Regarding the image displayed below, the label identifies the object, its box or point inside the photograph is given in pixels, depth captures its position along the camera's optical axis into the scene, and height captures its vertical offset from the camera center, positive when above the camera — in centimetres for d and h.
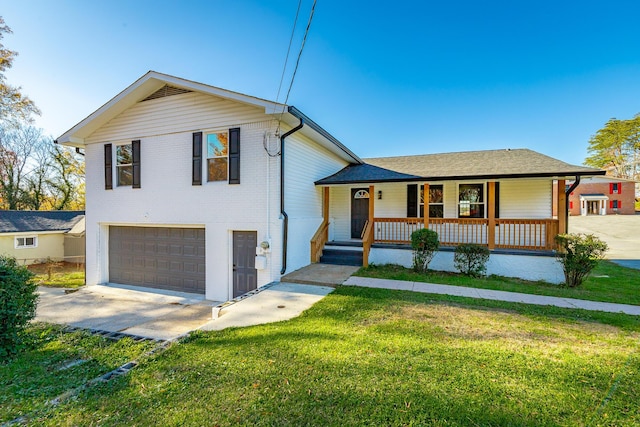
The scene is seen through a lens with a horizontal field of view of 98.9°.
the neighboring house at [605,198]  3591 +172
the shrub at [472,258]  802 -141
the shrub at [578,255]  699 -117
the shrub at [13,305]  386 -137
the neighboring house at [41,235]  1802 -170
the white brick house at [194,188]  777 +75
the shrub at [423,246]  823 -108
